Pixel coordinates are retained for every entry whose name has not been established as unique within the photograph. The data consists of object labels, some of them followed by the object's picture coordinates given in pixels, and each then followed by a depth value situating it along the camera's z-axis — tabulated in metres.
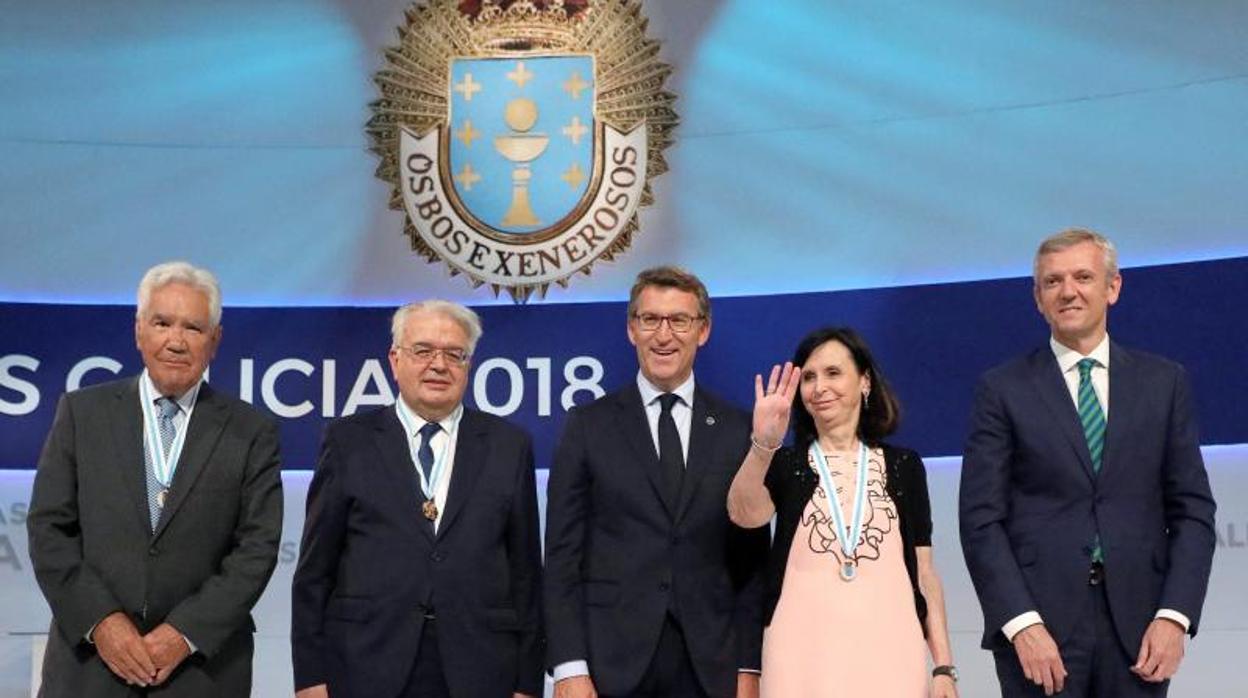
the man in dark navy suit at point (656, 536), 3.10
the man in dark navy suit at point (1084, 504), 2.98
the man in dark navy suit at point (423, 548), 3.10
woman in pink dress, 2.95
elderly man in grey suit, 2.94
